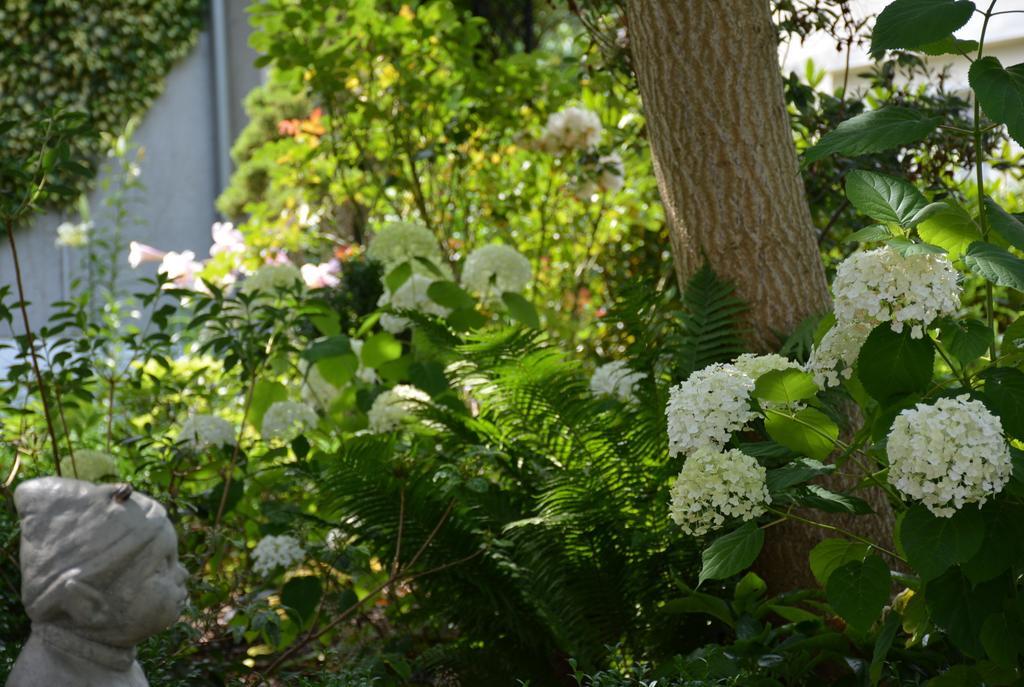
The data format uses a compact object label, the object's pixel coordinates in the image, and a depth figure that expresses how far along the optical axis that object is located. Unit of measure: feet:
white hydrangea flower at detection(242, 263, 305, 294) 10.42
